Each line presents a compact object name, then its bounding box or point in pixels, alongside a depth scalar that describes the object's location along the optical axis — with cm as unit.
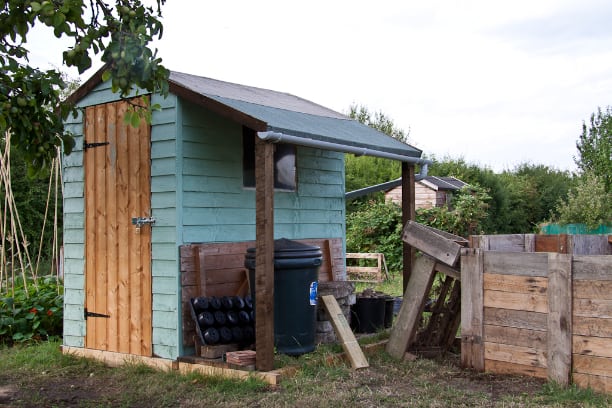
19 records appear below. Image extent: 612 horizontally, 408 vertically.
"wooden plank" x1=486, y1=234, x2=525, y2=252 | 716
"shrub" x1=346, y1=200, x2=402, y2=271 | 1741
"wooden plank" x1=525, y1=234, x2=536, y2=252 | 738
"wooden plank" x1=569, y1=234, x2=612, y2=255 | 721
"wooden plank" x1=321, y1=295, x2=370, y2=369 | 658
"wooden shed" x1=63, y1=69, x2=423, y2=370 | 650
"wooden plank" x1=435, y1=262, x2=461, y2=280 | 677
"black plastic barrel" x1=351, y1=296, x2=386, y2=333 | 827
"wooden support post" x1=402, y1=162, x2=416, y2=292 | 859
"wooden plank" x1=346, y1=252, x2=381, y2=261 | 1576
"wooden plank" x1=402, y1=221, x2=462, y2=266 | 663
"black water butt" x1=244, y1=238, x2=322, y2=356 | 659
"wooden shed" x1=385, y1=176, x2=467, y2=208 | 2080
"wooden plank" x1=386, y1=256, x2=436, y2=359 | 698
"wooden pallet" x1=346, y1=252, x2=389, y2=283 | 1502
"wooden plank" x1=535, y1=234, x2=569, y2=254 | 718
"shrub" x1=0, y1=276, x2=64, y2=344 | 858
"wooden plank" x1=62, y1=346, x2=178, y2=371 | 674
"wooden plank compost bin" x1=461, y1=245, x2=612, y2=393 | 556
